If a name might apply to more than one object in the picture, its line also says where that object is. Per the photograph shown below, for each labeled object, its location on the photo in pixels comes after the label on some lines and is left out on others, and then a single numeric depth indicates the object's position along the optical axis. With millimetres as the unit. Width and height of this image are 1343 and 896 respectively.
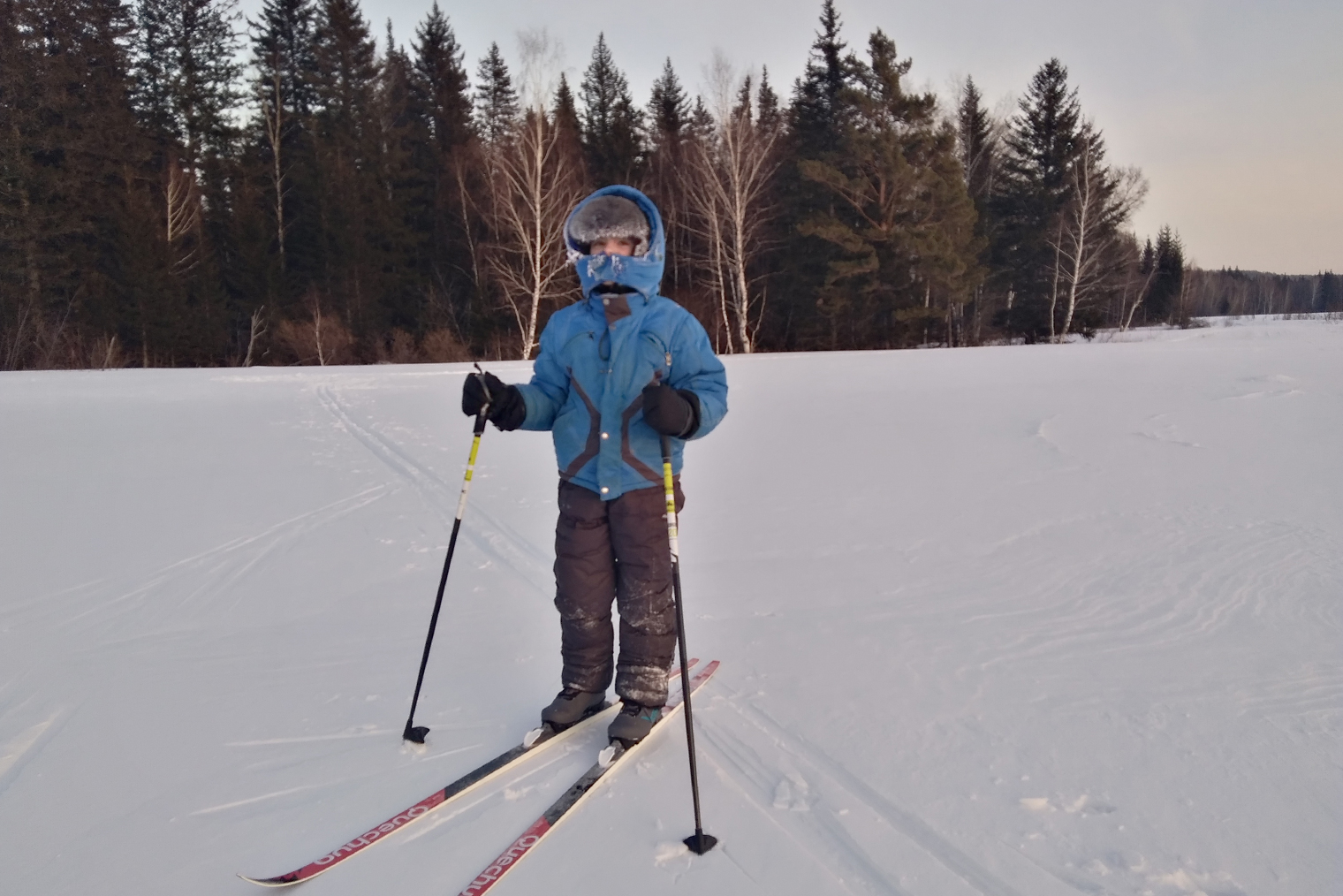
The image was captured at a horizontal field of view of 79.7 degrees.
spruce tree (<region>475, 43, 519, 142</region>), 32250
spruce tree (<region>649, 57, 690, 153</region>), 33969
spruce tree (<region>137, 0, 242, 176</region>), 28031
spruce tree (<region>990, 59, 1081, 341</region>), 29906
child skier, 2639
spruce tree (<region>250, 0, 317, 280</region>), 28781
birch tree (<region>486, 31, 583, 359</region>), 21641
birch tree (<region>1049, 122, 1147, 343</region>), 27562
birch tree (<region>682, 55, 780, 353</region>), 22358
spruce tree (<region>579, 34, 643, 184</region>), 32094
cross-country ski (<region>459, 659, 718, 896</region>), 2012
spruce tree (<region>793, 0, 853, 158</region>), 30188
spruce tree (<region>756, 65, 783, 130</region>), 31975
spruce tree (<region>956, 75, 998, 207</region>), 32469
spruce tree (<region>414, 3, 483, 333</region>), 29688
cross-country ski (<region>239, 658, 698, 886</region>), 2068
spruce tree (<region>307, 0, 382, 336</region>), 28234
